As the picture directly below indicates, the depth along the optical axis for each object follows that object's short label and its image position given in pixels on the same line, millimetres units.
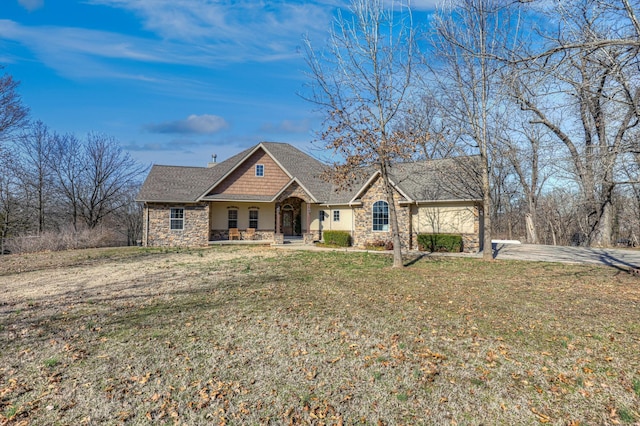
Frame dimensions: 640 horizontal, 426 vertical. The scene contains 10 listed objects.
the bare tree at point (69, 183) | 29031
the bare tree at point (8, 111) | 19406
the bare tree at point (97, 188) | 29719
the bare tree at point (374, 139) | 11844
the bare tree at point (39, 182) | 27375
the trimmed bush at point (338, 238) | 20078
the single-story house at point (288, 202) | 17781
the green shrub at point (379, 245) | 18566
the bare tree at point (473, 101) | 13679
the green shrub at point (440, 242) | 16906
